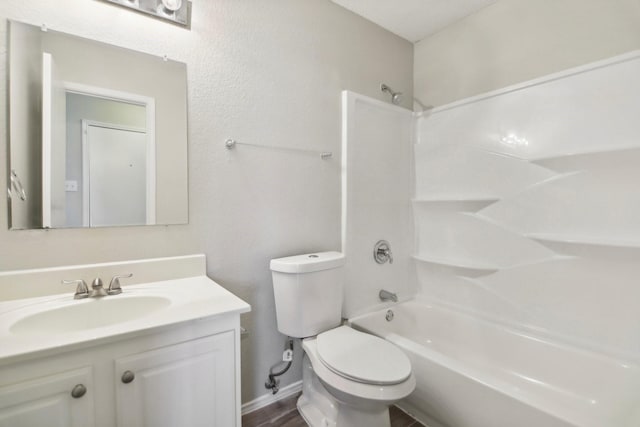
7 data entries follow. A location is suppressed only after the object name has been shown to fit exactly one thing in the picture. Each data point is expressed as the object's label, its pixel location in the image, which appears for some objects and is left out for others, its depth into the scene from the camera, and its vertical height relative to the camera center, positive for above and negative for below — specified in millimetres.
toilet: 1232 -662
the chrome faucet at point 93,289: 1131 -288
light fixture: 1276 +919
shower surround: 1455 -197
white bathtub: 1220 -834
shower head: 2150 +878
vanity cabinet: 776 -495
